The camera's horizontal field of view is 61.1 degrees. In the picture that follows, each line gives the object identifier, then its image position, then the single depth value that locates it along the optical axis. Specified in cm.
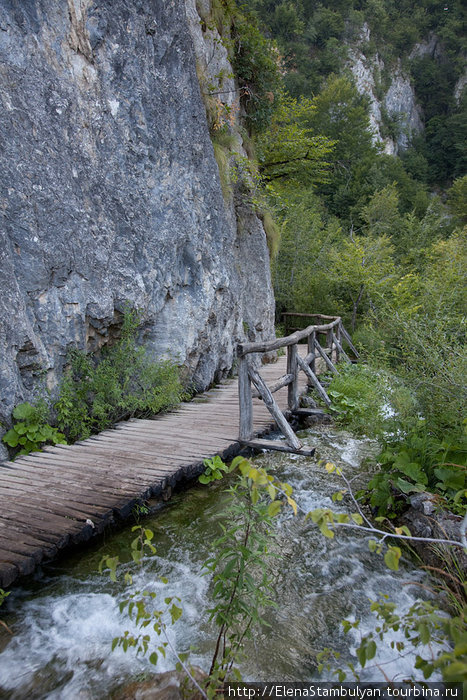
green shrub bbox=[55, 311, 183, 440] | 546
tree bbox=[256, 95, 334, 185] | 1304
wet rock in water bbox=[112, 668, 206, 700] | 227
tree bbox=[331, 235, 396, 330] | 1593
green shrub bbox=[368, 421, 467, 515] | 381
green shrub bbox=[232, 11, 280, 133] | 1142
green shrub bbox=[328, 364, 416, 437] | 474
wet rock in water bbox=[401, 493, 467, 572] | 335
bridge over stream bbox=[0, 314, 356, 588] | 320
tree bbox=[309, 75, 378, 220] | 3338
